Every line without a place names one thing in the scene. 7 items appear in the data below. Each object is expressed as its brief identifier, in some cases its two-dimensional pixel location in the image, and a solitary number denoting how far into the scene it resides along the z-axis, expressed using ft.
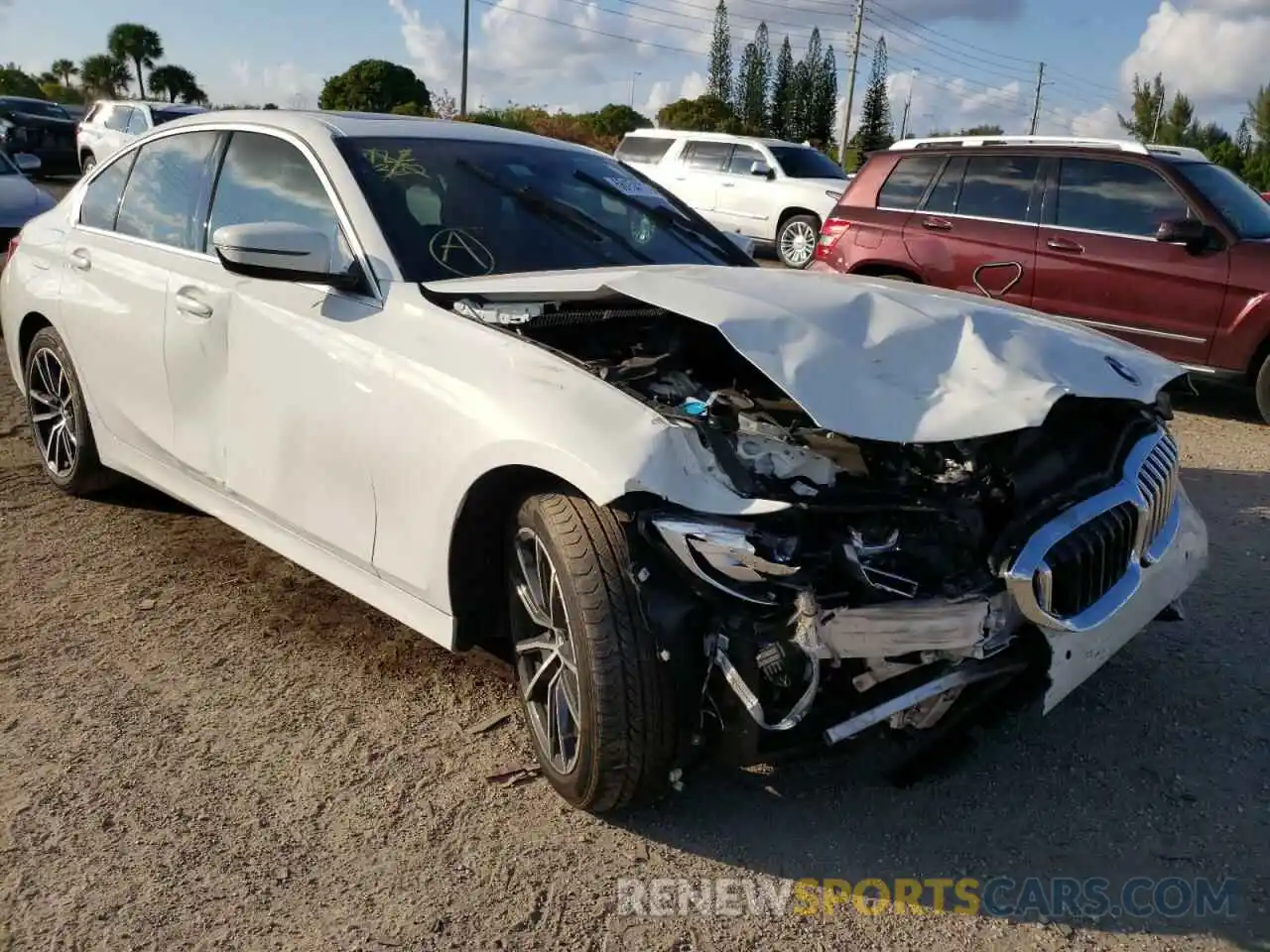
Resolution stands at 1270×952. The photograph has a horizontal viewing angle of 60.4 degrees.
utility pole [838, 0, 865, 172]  135.03
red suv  23.38
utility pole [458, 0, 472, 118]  111.24
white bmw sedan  8.14
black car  75.10
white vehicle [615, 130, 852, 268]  49.08
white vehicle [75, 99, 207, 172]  62.13
